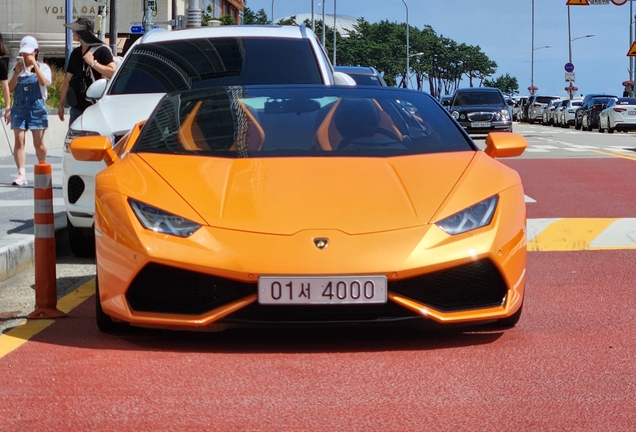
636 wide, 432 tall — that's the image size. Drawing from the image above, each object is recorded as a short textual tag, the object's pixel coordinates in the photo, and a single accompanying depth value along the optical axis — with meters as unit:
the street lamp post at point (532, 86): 109.82
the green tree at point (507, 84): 189.62
